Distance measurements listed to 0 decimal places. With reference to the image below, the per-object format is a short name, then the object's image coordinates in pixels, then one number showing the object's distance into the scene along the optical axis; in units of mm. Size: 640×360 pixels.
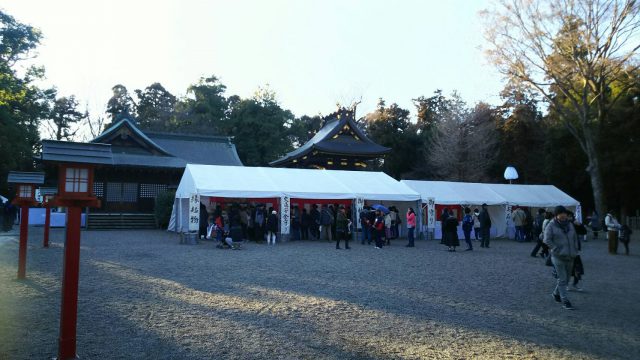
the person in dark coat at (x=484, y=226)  15523
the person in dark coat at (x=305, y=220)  17500
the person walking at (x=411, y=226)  15531
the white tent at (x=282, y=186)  16297
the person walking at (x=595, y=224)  20953
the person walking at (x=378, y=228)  14789
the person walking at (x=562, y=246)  6590
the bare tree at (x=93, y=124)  40250
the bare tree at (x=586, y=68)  20422
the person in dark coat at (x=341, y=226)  14148
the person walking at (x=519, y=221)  18844
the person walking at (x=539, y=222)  15503
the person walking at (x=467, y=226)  14382
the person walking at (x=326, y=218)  16641
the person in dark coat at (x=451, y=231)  13898
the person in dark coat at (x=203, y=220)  17109
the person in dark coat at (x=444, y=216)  14536
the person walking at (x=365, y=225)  16161
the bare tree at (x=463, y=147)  35156
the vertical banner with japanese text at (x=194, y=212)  15344
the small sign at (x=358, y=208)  17608
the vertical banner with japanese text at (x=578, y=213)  21608
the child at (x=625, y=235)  14000
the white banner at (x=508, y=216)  20703
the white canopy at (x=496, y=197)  19953
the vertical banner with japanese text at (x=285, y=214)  16609
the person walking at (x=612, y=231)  13875
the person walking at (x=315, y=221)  17625
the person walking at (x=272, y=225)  15531
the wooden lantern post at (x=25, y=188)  9227
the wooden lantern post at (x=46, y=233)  12875
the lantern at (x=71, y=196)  4129
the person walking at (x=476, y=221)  18466
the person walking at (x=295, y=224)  17359
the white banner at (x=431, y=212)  19188
